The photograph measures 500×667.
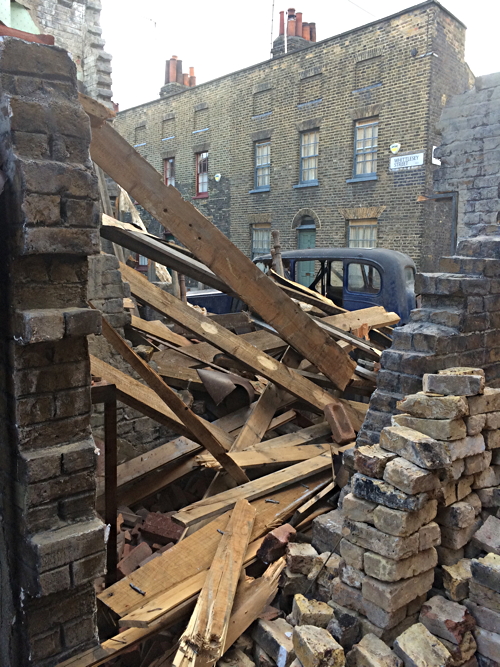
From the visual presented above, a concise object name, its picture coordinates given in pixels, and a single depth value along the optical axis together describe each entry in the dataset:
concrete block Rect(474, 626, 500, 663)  3.25
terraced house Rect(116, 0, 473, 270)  15.49
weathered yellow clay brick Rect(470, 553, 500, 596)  3.25
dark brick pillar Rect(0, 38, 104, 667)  2.44
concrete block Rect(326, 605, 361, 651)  3.31
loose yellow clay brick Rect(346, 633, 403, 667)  3.04
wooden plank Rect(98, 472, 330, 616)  3.50
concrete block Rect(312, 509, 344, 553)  3.99
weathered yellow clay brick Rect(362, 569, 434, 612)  3.22
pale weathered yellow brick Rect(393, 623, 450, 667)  3.03
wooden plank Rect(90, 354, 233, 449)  4.10
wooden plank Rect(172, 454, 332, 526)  4.34
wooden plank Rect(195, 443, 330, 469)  5.03
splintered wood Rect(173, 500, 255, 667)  3.10
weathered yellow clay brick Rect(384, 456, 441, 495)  3.24
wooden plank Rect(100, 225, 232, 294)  5.26
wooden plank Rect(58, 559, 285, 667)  2.91
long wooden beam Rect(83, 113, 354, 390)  4.48
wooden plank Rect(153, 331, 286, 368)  6.34
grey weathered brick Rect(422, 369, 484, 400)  3.63
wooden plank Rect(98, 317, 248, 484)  3.65
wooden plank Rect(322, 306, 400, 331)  7.39
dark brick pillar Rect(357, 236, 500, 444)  4.45
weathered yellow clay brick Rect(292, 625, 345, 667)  2.97
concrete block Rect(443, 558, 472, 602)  3.41
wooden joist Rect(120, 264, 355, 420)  5.95
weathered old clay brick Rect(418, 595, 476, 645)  3.24
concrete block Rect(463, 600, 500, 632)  3.27
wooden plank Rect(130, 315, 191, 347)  6.43
